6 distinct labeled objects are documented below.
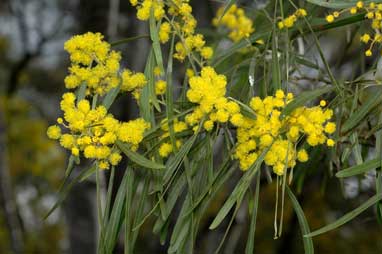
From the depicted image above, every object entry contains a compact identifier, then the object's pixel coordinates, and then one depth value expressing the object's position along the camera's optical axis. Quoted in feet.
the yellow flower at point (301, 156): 3.41
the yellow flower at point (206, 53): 3.62
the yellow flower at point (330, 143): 3.36
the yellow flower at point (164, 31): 3.57
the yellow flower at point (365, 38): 3.47
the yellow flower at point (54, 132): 3.42
